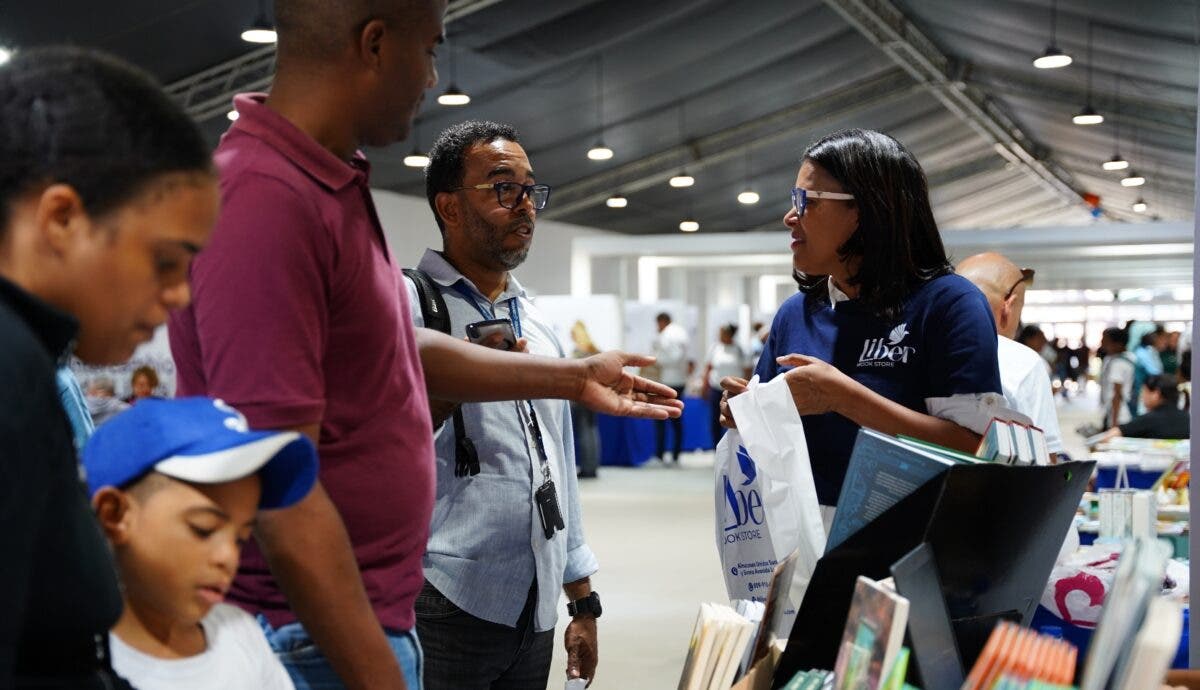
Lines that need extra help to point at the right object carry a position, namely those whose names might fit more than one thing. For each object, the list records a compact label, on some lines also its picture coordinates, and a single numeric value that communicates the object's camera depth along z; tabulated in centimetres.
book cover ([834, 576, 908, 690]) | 107
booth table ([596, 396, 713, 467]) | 1270
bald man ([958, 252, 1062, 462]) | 315
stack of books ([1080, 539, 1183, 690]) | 102
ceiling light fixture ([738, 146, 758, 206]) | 1858
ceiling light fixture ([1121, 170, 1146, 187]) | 1823
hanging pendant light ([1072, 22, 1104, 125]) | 1349
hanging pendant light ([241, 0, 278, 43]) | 837
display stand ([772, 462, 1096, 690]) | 129
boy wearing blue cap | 91
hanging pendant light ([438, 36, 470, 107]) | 1062
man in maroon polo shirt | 108
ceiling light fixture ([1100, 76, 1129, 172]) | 1652
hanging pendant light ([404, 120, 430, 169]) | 1284
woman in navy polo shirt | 190
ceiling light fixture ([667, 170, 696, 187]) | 1628
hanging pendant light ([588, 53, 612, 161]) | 1306
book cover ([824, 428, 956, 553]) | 131
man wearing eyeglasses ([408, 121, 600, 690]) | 202
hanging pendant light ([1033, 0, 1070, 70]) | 1070
